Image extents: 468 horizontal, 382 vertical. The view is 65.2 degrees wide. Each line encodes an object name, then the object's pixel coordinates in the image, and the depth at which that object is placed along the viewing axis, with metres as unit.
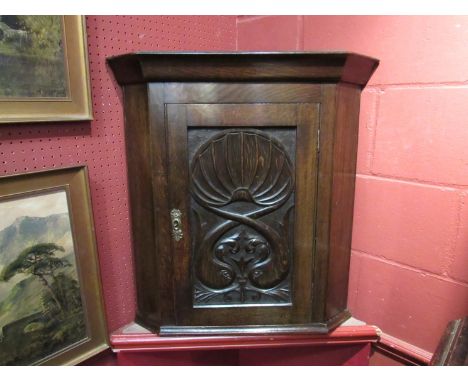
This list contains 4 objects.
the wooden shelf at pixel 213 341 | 1.12
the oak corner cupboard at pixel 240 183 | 0.97
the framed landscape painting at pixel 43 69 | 0.88
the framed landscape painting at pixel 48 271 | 0.94
